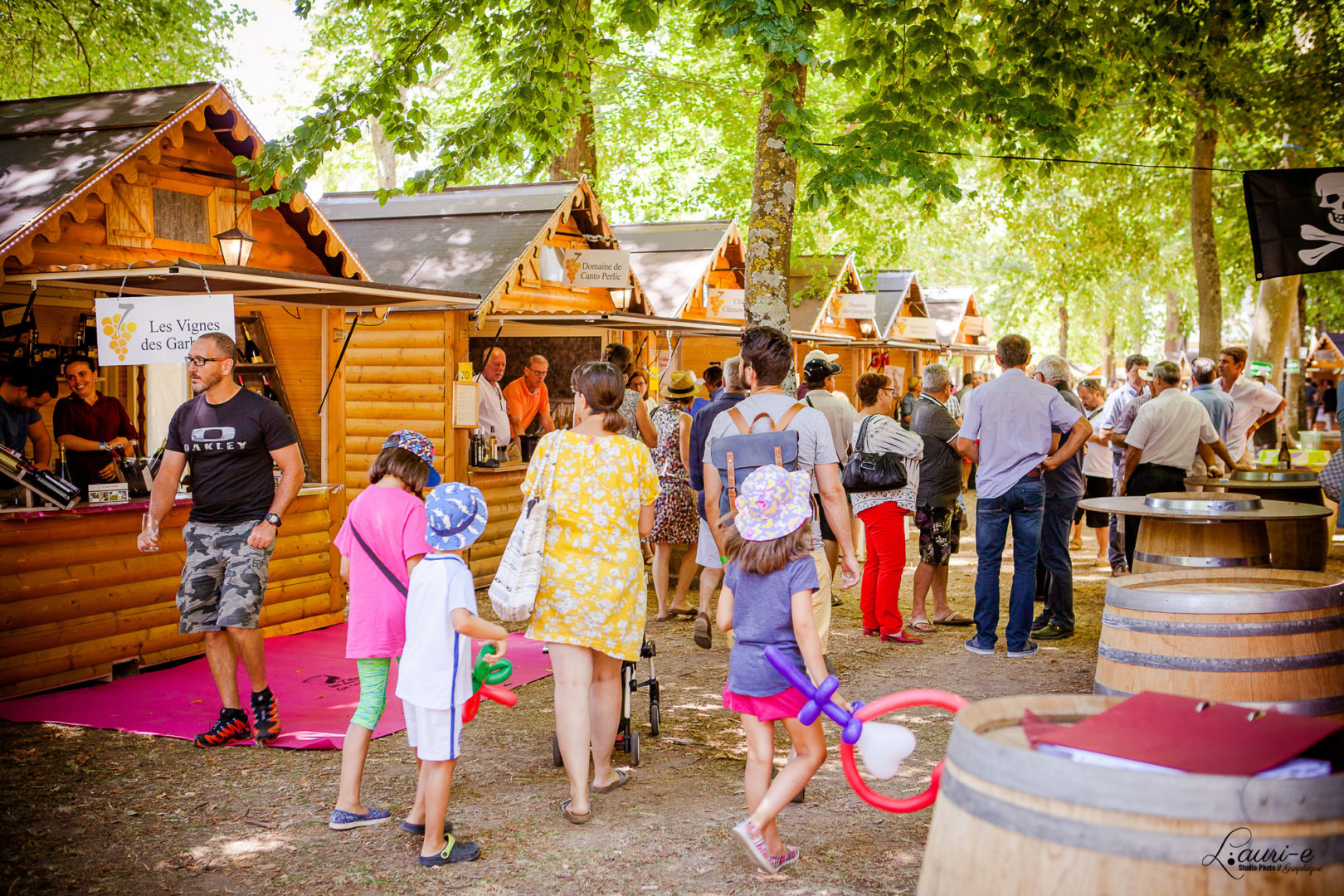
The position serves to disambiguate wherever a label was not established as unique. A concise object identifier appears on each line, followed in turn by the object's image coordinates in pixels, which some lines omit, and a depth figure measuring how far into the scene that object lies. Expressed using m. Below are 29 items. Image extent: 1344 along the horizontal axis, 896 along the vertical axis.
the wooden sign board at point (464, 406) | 9.73
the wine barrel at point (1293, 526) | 6.61
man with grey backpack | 4.88
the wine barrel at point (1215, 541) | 4.94
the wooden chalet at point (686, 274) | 14.19
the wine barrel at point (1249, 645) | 2.80
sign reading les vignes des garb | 5.89
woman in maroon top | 7.17
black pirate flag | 6.72
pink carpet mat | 5.55
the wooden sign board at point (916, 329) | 21.55
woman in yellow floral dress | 4.30
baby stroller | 4.96
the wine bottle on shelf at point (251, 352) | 9.45
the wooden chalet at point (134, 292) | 6.14
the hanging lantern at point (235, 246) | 7.62
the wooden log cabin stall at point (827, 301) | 17.69
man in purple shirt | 6.75
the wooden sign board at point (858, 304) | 17.67
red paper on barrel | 1.69
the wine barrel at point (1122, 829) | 1.57
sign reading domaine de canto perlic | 11.30
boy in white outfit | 3.73
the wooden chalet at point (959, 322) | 25.44
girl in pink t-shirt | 4.14
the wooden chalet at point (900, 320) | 21.03
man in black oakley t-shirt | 5.11
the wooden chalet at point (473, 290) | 9.82
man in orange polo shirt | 11.12
